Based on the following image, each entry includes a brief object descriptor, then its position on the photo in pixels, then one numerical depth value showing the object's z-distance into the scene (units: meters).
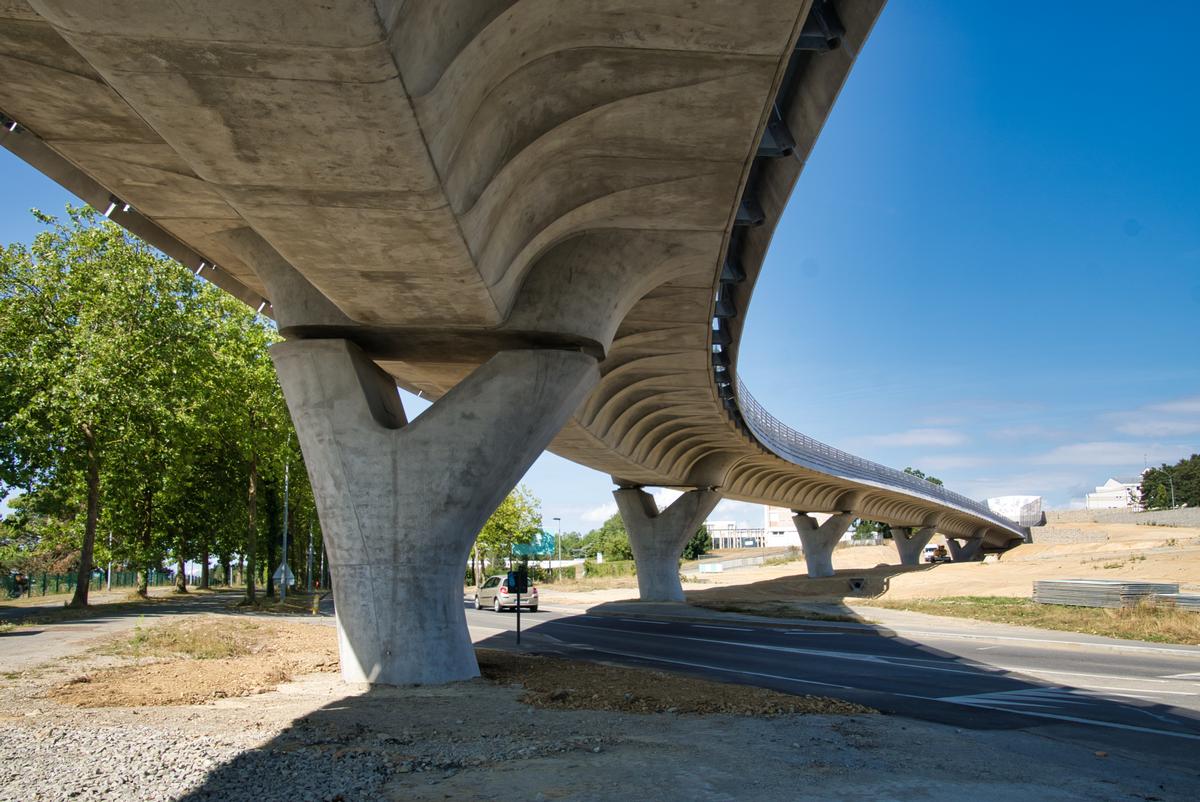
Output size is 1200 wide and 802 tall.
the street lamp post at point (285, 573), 32.64
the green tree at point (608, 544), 119.81
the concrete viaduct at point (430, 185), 5.35
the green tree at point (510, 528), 65.69
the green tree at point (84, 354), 29.19
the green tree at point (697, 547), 120.64
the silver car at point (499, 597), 35.88
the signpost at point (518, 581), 17.75
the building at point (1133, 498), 163.62
